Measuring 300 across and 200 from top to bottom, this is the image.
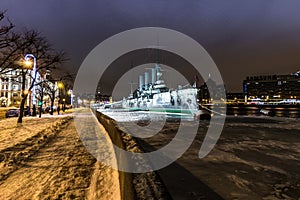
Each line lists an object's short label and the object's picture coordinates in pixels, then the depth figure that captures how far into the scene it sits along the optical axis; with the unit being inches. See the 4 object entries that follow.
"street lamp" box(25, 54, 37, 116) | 825.5
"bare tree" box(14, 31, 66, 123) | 774.5
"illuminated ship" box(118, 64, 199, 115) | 1916.8
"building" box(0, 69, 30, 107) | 3766.2
